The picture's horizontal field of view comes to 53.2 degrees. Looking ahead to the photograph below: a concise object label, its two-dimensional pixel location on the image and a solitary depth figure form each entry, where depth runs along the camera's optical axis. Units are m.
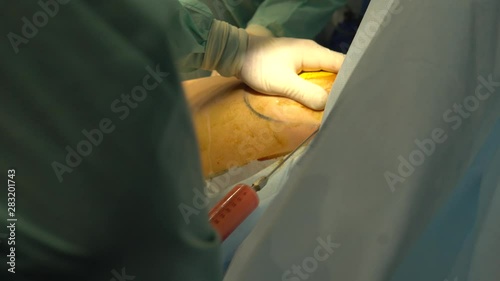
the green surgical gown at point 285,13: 1.39
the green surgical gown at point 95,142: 0.32
